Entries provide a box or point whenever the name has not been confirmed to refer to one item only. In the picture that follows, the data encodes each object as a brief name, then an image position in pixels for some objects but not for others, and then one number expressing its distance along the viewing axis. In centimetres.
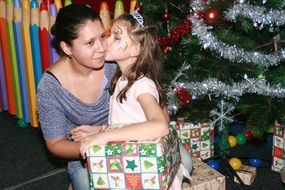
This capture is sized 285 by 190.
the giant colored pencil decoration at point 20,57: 274
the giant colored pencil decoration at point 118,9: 247
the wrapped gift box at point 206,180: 197
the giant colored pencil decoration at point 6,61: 285
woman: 167
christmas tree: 188
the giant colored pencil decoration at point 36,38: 265
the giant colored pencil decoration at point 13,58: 279
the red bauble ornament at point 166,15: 206
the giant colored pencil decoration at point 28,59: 269
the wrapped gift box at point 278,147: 223
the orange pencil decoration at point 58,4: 261
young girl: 159
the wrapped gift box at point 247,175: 225
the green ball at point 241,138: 267
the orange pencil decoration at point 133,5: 250
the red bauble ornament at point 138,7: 218
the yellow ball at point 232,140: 265
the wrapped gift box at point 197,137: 232
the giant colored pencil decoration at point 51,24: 256
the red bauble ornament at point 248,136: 266
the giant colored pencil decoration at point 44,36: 258
